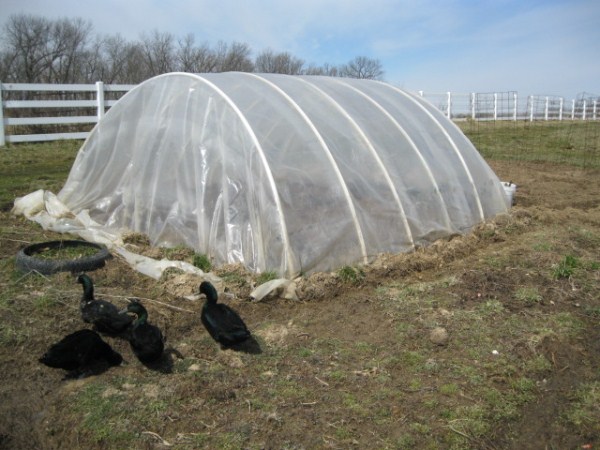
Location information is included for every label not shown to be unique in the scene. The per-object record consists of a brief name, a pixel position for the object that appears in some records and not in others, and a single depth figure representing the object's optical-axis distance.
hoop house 5.73
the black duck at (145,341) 3.76
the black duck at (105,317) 4.16
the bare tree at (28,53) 25.36
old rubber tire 5.38
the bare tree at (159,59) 30.44
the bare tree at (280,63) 35.73
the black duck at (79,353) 3.59
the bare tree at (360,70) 40.61
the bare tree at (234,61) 32.12
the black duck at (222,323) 4.00
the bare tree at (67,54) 27.00
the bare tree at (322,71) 33.31
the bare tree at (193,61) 31.28
